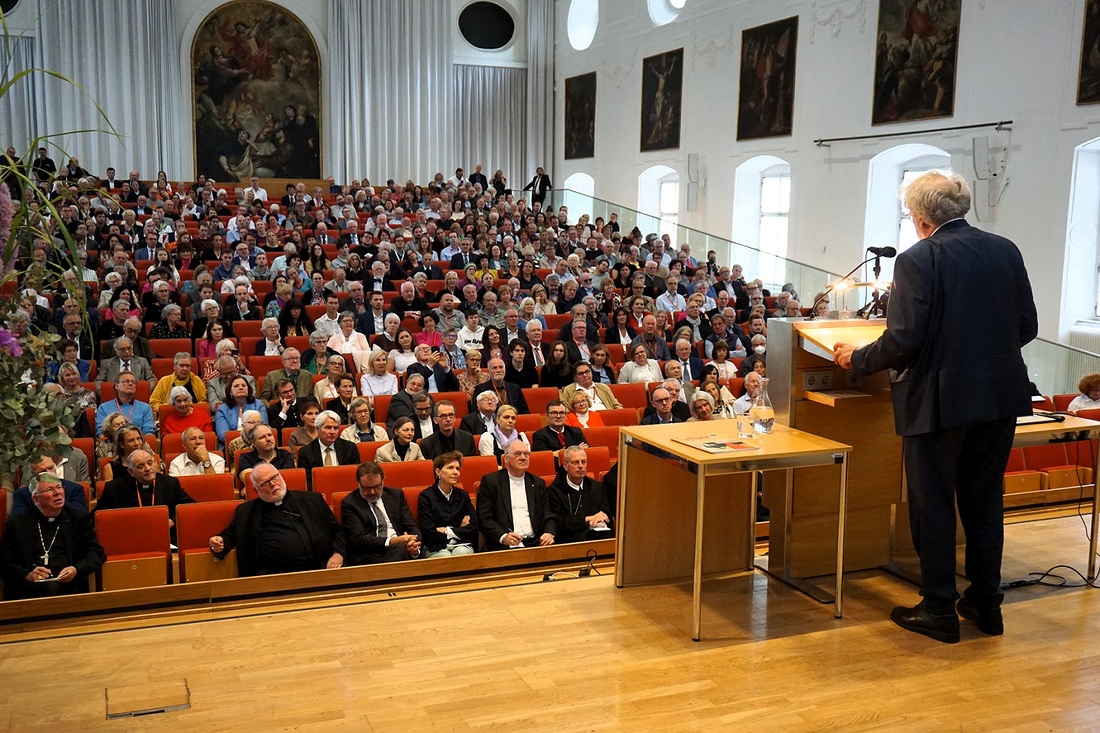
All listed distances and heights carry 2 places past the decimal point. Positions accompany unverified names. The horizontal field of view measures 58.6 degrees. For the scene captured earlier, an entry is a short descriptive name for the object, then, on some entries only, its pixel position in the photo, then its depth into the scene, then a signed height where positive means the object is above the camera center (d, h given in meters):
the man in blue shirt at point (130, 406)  6.73 -0.99
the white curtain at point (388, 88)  19.84 +3.65
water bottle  3.53 -0.52
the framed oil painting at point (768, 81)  14.88 +2.99
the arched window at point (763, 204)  15.89 +1.14
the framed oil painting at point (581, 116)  20.34 +3.23
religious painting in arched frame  19.12 +3.35
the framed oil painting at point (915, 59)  12.21 +2.77
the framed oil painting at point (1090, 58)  10.28 +2.32
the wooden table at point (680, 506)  3.41 -0.90
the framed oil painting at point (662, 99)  17.53 +3.13
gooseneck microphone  3.64 +0.09
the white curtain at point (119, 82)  17.80 +3.34
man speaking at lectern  3.09 -0.32
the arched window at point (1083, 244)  10.81 +0.39
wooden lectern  3.64 -0.71
